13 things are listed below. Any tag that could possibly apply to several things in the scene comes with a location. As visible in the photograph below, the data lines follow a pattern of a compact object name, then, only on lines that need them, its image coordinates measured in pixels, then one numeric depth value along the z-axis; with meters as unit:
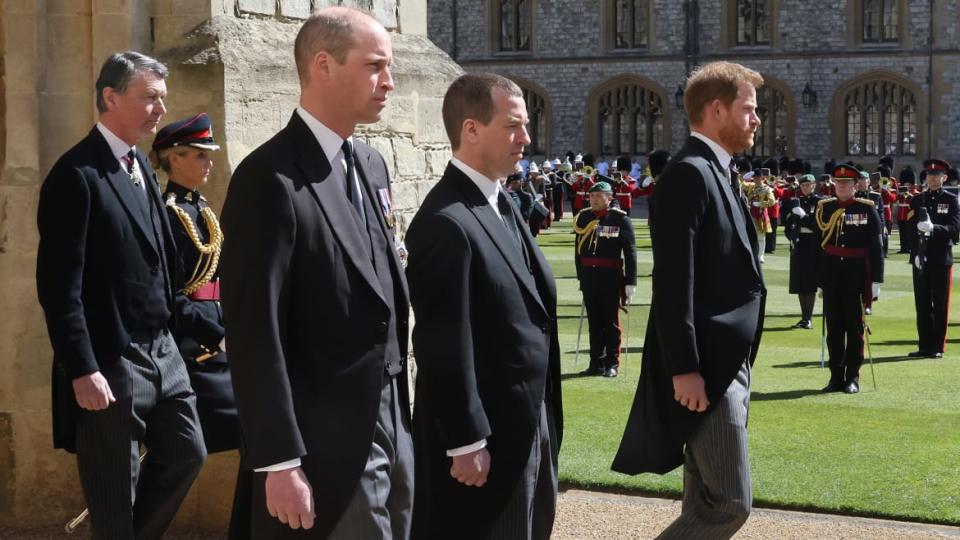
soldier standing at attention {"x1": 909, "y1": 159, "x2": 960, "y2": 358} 12.79
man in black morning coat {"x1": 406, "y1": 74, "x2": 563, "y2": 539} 3.96
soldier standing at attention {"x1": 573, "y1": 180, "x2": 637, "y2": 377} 11.89
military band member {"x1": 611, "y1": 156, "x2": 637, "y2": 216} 28.14
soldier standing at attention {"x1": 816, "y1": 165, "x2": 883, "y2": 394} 10.82
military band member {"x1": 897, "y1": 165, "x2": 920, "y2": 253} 25.11
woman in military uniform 5.08
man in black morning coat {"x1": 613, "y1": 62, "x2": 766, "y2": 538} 4.57
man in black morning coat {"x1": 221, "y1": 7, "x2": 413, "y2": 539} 3.35
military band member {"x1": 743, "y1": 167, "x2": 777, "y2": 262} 23.83
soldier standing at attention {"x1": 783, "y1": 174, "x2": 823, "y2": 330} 14.70
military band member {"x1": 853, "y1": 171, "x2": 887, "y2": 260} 15.53
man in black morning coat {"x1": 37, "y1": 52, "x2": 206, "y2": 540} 4.42
